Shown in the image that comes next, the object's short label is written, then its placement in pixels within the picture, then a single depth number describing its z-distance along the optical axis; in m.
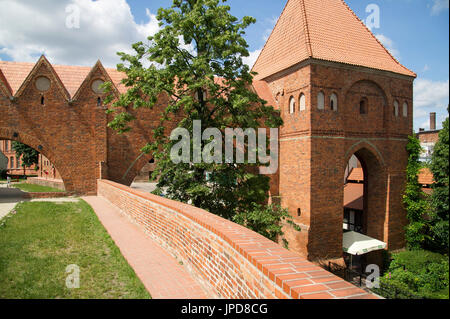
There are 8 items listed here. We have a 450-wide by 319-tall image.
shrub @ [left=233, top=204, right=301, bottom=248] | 9.96
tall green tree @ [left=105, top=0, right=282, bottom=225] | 10.17
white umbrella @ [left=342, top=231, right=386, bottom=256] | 13.68
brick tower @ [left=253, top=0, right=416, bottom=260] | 13.49
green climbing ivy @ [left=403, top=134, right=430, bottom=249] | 15.34
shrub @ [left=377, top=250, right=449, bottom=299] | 11.34
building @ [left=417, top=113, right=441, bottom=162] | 24.05
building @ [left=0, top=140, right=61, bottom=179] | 27.09
